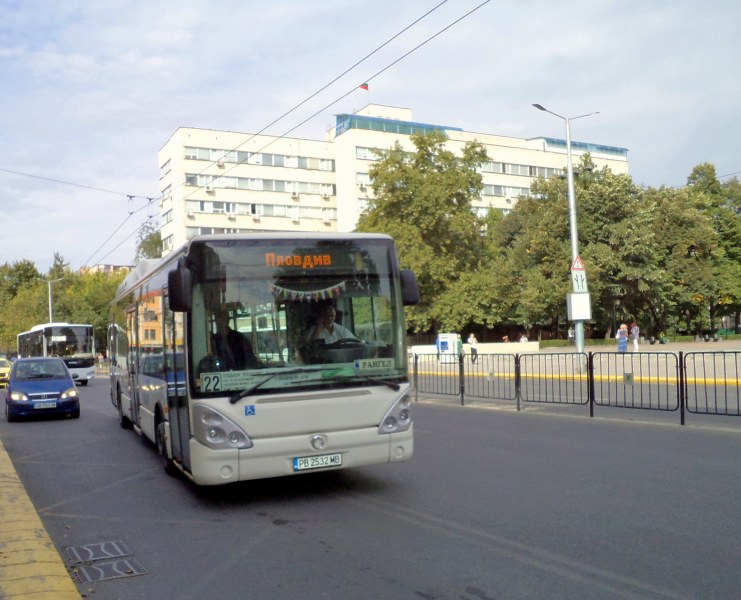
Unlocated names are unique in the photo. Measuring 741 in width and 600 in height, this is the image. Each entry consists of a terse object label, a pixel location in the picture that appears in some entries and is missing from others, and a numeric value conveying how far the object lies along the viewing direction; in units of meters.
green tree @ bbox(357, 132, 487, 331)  47.72
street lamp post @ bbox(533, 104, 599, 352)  26.52
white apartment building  69.31
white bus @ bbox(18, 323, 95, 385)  35.62
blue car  17.09
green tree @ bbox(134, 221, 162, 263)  76.31
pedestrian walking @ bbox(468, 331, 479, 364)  44.12
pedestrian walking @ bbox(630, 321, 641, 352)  40.41
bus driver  7.59
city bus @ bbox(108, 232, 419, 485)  7.24
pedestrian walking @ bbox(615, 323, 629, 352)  37.28
